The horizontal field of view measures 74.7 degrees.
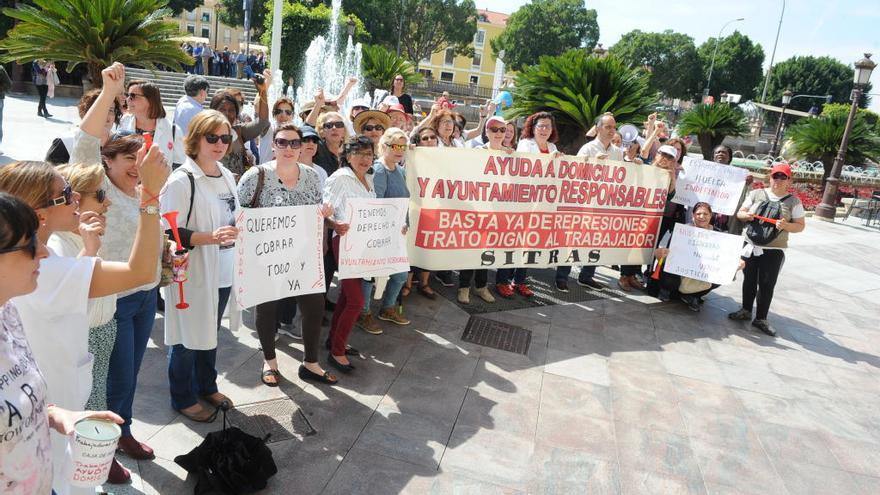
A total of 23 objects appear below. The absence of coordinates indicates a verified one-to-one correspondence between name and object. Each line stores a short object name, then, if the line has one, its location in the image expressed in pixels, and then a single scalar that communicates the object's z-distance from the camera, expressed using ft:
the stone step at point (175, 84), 69.26
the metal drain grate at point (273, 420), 12.00
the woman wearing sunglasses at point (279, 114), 19.48
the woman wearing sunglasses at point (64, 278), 6.52
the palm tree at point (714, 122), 43.42
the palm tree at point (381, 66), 55.06
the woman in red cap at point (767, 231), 20.77
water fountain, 85.76
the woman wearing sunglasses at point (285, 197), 12.36
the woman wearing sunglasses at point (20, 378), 5.03
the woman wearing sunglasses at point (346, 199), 14.47
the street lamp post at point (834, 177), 51.98
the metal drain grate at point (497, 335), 17.81
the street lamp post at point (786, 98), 83.15
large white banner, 18.31
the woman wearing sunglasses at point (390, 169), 15.66
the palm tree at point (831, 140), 59.00
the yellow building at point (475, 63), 275.59
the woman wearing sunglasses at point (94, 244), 7.40
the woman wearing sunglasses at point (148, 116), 13.53
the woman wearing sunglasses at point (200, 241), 10.82
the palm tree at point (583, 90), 23.53
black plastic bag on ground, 9.78
